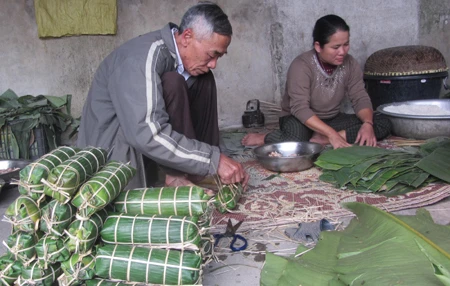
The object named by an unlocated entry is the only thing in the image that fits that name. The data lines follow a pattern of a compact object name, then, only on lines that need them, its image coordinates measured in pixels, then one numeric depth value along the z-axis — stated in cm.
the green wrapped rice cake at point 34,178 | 158
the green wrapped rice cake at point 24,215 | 154
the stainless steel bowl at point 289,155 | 315
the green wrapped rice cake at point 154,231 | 159
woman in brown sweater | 356
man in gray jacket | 219
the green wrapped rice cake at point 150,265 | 154
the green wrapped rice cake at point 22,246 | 155
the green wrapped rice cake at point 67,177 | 155
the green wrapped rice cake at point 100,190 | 155
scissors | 218
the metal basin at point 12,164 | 359
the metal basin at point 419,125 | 358
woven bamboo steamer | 467
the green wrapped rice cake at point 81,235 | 154
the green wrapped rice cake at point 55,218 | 154
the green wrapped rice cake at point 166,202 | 173
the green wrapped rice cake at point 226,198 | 246
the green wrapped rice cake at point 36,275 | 156
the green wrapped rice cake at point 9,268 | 157
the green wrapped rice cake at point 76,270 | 155
